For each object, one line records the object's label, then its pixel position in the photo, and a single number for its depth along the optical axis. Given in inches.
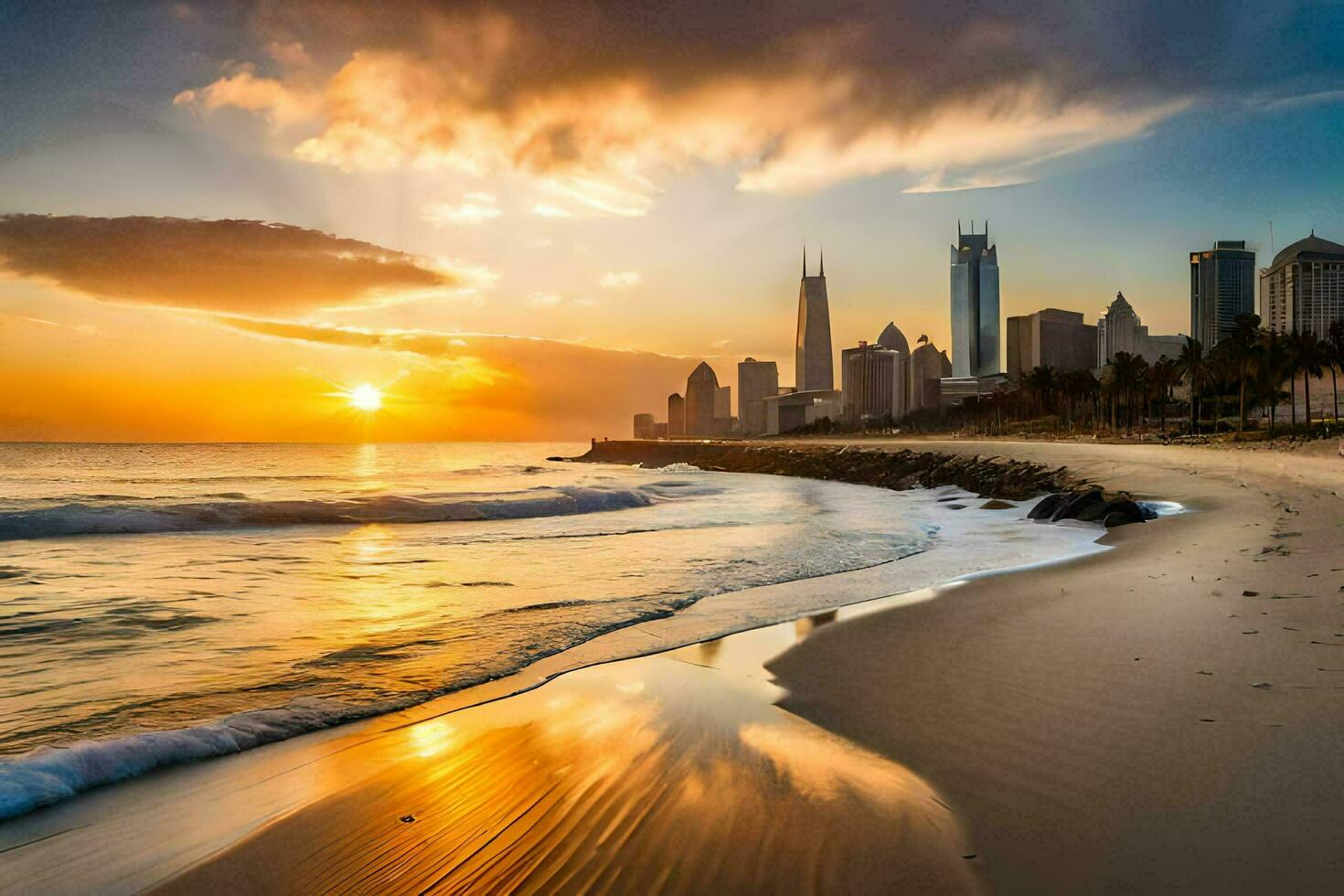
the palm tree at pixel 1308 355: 2721.5
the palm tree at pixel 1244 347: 2711.6
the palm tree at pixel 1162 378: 3331.7
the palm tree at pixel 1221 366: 2873.5
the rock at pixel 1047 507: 692.3
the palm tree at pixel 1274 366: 2723.9
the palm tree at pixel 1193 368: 3127.5
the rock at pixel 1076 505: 648.9
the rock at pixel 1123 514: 576.1
